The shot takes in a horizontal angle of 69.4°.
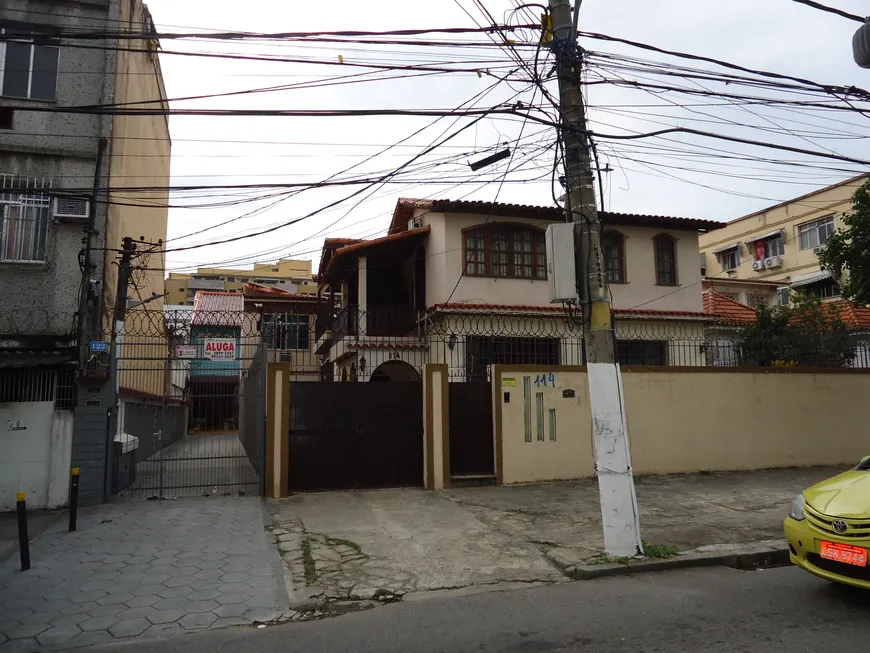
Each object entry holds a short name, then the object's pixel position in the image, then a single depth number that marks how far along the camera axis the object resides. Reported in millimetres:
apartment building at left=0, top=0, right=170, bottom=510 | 9961
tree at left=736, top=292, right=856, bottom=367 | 13914
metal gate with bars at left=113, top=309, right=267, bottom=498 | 11102
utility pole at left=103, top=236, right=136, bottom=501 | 10219
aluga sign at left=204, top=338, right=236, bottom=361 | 11188
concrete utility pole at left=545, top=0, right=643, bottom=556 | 6590
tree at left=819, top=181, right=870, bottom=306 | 11461
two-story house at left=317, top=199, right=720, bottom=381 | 15445
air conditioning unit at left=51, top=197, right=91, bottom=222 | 10688
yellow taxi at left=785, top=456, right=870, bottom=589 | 4676
